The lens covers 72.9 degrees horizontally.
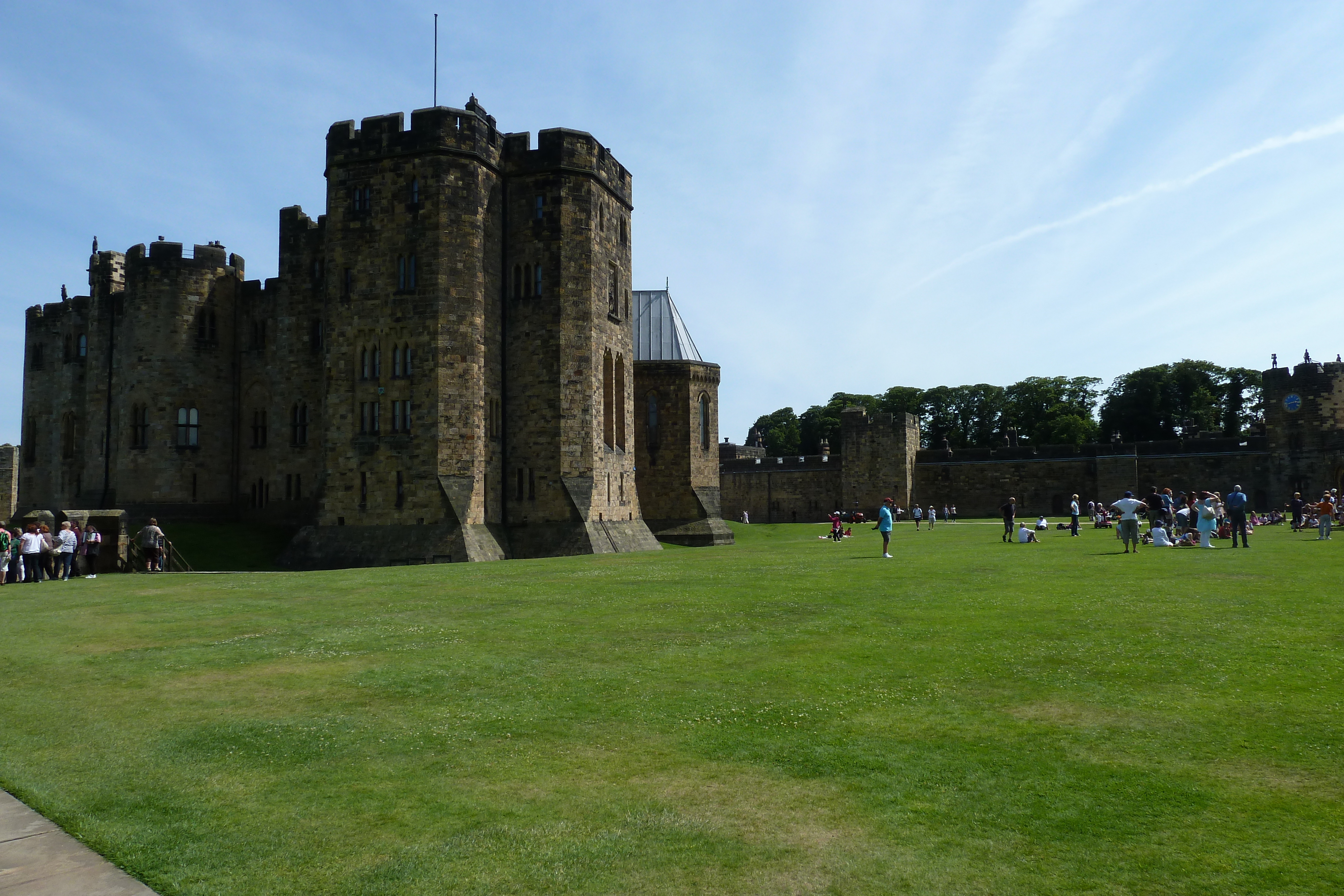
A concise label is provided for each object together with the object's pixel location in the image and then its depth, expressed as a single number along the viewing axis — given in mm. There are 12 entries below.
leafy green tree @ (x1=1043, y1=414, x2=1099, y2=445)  88250
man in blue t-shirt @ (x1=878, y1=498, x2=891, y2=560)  24359
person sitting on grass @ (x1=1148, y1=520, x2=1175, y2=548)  27109
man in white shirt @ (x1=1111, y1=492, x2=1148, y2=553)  24328
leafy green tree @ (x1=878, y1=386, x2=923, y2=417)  106500
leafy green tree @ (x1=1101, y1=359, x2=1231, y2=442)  86000
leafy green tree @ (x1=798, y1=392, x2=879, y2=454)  110750
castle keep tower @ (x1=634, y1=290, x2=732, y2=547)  44781
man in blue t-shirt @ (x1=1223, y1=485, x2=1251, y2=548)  25484
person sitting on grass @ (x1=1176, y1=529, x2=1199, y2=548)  27688
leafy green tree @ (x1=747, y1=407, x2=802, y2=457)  123625
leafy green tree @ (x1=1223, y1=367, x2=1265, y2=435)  86688
